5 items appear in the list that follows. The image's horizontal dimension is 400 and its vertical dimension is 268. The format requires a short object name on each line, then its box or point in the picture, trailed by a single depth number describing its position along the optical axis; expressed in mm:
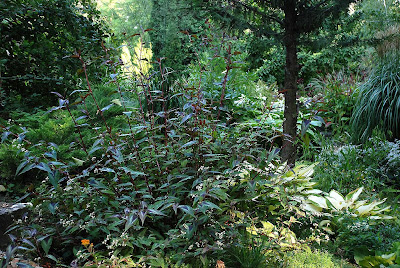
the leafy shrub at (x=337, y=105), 5535
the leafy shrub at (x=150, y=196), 1982
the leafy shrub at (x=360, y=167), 3518
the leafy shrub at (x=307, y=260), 2139
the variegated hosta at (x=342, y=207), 2702
